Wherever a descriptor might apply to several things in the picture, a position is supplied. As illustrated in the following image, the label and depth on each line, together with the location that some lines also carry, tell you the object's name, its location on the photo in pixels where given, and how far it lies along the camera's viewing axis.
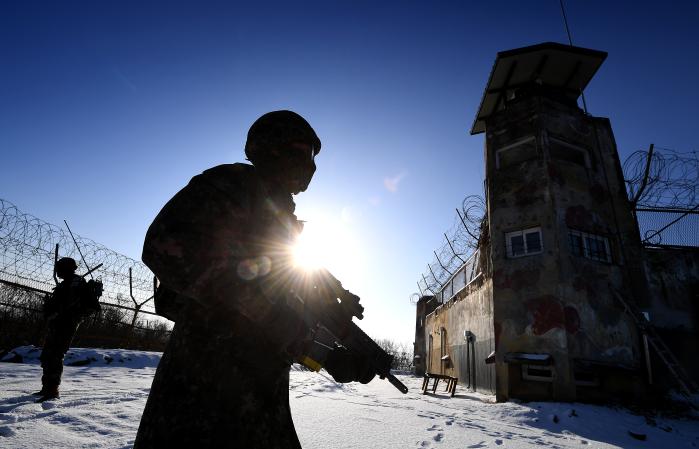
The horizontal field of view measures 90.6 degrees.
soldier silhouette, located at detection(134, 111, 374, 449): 1.11
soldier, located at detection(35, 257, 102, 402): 4.55
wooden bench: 10.09
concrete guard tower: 8.63
